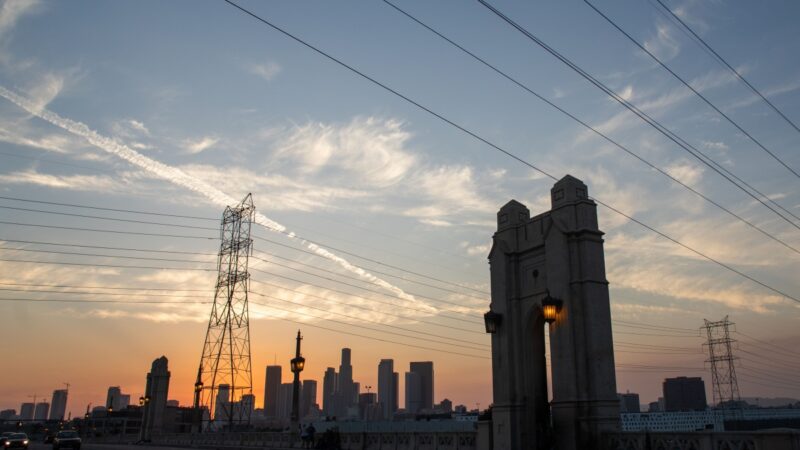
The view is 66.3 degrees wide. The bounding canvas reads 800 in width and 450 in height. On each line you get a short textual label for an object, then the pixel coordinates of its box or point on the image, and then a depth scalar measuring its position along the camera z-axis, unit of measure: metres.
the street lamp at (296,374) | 33.41
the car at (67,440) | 38.06
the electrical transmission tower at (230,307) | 62.16
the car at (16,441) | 38.75
